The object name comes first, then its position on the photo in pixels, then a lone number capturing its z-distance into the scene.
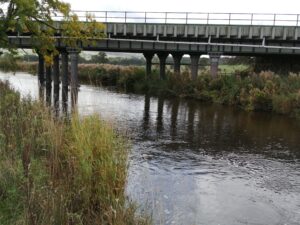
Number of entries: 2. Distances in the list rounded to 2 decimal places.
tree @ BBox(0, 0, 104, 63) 11.92
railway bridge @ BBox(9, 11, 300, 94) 25.44
